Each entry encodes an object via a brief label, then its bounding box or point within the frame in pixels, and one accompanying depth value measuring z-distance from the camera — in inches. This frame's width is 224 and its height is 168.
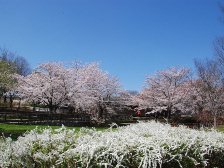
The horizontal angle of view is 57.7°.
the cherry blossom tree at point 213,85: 861.6
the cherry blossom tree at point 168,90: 1179.7
